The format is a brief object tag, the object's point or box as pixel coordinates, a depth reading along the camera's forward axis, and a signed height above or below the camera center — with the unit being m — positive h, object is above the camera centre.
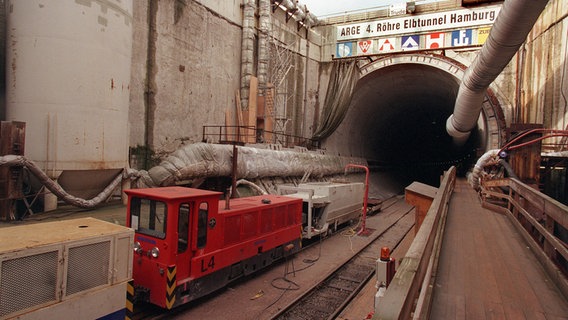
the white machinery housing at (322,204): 11.86 -1.71
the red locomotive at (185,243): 6.29 -1.85
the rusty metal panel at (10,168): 8.95 -0.64
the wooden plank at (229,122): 17.55 +1.60
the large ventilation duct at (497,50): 6.21 +2.73
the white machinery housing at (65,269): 3.85 -1.57
